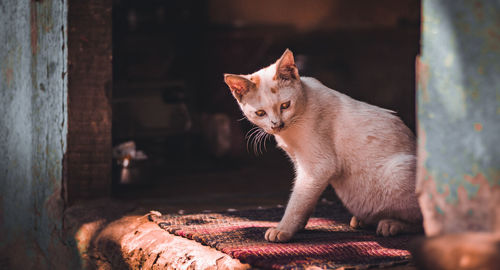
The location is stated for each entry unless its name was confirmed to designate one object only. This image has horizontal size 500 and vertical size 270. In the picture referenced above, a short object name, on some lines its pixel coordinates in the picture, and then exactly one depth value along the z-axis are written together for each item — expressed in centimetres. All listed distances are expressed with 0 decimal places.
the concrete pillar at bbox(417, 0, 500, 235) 145
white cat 279
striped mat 240
